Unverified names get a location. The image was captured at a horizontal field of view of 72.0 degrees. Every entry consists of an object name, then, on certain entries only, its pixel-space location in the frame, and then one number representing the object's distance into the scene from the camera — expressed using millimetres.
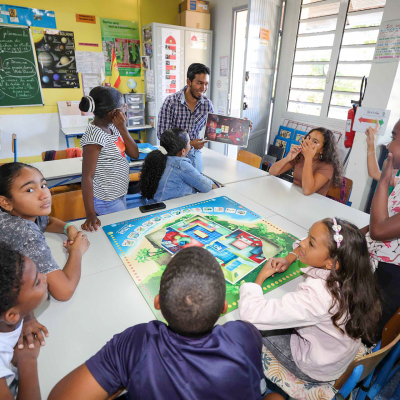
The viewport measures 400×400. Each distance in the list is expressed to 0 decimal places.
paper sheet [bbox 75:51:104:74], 4136
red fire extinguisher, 2997
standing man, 2574
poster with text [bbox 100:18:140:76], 4219
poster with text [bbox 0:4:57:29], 3531
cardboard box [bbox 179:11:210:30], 4281
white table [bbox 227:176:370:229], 1716
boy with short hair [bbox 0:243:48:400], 716
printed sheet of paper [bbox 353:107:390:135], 2603
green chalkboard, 3631
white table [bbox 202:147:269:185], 2346
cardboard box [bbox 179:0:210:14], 4242
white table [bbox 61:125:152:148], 3989
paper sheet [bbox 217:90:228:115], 4691
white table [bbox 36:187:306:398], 830
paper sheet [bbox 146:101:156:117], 4480
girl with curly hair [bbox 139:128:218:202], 1921
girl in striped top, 1514
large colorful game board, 1150
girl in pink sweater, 895
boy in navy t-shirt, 596
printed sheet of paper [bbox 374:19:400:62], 2537
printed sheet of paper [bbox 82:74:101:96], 4266
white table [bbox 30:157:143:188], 2443
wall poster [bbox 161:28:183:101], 4160
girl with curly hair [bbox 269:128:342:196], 2010
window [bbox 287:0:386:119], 3137
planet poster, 3836
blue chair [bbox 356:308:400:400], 924
